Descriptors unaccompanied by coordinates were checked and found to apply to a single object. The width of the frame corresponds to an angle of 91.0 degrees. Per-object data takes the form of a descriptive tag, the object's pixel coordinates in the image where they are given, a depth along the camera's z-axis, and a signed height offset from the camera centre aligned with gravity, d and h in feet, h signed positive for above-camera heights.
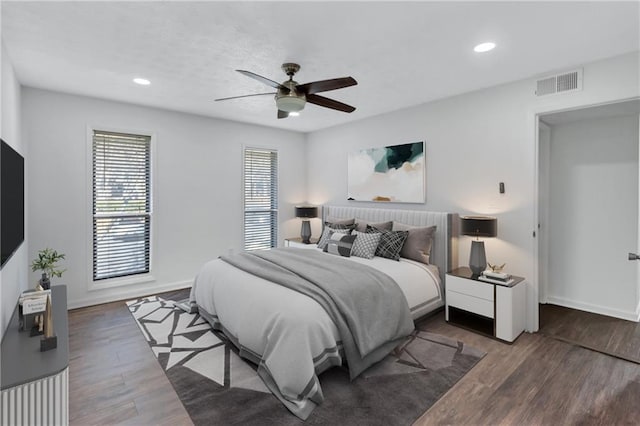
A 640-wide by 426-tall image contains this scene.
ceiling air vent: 9.86 +4.23
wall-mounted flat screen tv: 6.11 +0.25
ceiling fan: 8.16 +3.43
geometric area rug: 6.71 -4.25
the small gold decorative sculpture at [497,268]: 11.02 -1.95
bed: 7.30 -2.66
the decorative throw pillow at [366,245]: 12.77 -1.31
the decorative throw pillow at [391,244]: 12.68 -1.26
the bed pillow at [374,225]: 14.01 -0.56
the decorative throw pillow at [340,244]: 13.17 -1.34
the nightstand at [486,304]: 10.04 -3.07
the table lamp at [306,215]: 18.33 -0.13
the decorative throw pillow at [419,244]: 12.59 -1.25
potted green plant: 9.57 -1.72
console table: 5.07 -2.89
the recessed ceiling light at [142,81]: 10.98 +4.67
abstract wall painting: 14.38 +1.95
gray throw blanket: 8.06 -2.39
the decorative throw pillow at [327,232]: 14.32 -0.91
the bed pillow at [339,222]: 15.57 -0.45
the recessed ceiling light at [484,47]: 8.48 +4.58
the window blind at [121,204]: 13.55 +0.37
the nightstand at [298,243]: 17.17 -1.73
